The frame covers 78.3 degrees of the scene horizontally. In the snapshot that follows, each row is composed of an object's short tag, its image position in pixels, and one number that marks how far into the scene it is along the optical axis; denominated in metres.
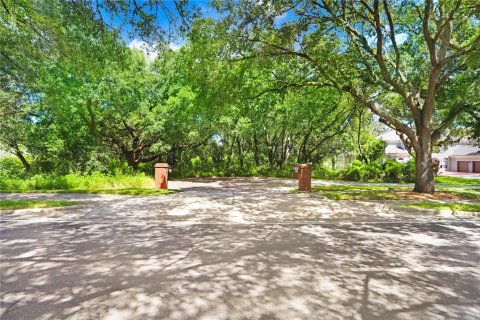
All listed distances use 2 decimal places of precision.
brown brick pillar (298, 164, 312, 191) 14.61
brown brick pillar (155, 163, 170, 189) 14.91
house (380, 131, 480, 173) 46.56
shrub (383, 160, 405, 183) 21.75
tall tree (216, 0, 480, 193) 10.52
